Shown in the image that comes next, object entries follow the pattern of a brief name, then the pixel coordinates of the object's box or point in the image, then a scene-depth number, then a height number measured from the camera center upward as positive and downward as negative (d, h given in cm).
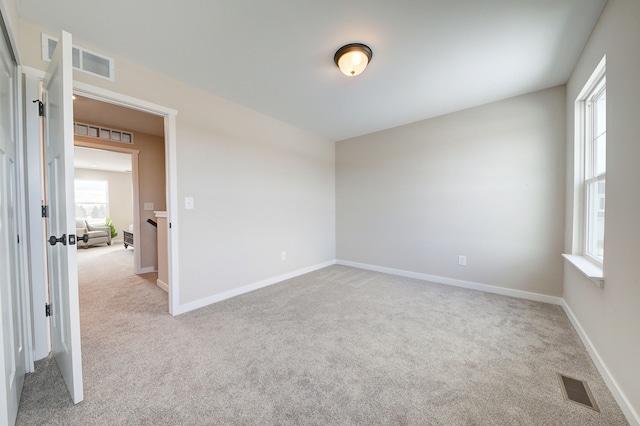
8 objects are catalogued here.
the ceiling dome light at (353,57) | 192 +121
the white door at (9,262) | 111 -29
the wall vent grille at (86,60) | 176 +117
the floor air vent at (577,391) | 135 -108
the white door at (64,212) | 125 -2
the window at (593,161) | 198 +41
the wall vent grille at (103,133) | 353 +115
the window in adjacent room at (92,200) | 746 +24
